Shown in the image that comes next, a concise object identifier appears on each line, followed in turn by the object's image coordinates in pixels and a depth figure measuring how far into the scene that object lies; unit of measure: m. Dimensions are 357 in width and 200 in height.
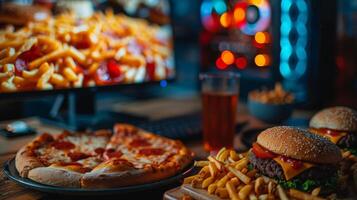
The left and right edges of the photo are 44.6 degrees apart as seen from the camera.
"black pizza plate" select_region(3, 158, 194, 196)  1.22
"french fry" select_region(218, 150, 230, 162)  1.40
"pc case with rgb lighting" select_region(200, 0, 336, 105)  2.59
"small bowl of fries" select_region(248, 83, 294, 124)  2.08
